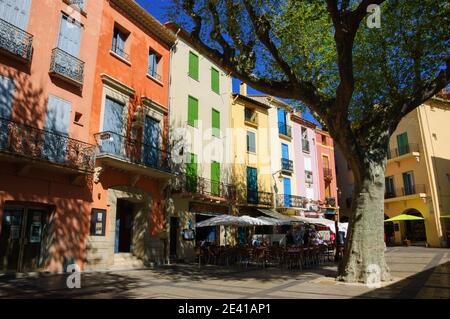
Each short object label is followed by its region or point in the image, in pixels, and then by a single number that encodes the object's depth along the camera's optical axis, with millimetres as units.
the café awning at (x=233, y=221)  15469
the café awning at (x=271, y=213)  21906
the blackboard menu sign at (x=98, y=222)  13352
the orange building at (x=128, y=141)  13835
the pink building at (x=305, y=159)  30136
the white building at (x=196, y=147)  18250
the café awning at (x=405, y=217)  28041
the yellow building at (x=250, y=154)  23547
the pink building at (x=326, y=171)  32375
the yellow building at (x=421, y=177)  29578
